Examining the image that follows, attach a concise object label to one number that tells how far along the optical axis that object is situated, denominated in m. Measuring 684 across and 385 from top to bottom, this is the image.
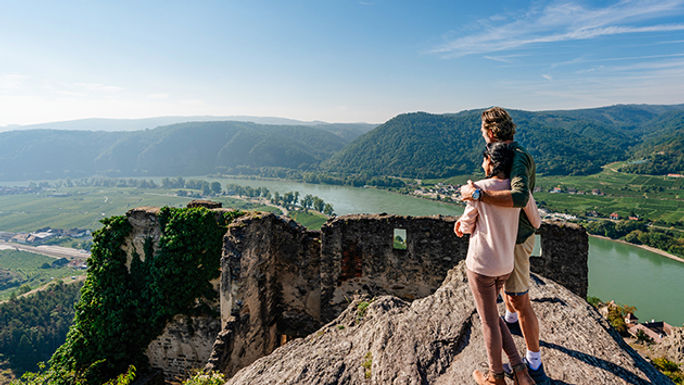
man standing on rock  2.51
